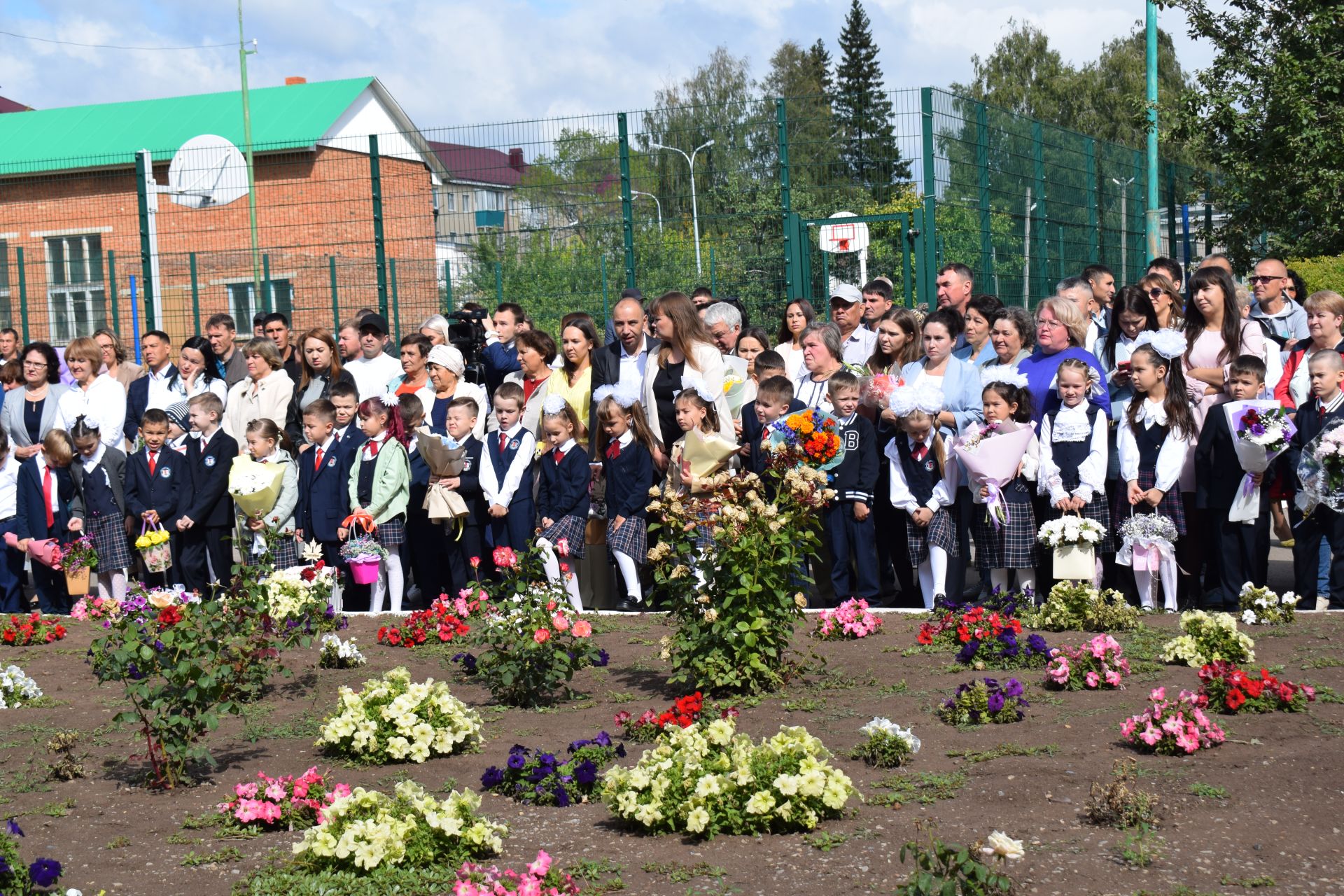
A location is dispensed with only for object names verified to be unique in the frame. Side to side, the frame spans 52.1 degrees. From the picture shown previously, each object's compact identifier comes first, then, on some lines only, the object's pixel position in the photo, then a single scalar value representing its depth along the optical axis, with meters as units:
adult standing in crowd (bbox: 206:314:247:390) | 11.32
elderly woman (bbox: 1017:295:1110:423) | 8.90
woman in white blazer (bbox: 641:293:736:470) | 9.06
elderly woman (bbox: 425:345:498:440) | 10.00
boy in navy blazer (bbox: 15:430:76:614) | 10.63
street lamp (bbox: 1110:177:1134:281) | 19.28
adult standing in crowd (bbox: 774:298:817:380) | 10.40
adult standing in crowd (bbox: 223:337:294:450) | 10.60
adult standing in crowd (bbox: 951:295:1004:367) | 9.53
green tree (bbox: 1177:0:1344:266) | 15.28
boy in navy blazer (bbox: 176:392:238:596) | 10.24
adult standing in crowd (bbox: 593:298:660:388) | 9.48
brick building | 14.73
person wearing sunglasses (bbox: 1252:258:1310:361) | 9.77
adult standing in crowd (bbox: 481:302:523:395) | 10.90
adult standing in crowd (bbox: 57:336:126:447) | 11.01
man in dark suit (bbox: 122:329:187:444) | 11.15
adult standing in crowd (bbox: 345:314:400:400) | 10.67
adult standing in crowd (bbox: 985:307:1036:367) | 9.00
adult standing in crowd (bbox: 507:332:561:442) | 9.96
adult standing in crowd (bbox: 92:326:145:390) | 11.88
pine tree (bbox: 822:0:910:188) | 12.63
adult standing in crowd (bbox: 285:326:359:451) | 10.48
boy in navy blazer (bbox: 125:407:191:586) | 10.28
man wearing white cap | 10.38
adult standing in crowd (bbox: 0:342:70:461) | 11.20
